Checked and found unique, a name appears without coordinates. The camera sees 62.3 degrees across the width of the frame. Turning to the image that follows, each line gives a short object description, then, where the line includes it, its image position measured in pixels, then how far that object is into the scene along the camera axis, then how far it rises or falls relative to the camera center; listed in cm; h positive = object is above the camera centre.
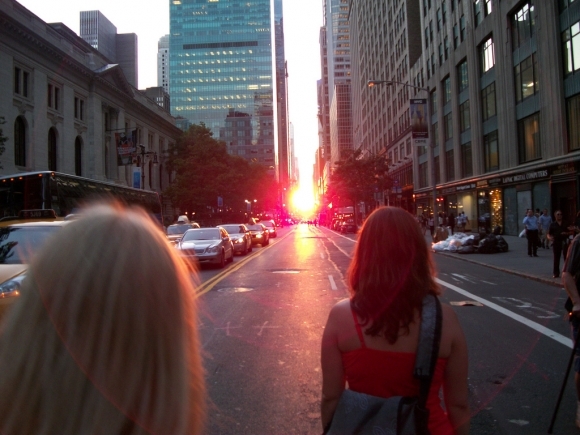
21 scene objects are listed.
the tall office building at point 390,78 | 5606 +2068
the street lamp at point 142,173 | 5112 +669
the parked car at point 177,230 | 2413 +2
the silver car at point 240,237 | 2453 -48
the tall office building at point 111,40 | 13538 +5624
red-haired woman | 217 -51
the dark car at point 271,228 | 4794 -3
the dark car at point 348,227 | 5828 -17
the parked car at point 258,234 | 3250 -42
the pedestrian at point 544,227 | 2111 -34
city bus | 1642 +144
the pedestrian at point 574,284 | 420 -58
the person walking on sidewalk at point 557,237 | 1330 -49
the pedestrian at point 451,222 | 3712 +5
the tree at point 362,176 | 6053 +628
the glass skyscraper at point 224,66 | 14950 +5174
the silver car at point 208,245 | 1761 -59
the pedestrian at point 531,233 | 1888 -50
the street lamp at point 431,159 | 2777 +386
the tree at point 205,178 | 5384 +585
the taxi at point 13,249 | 593 -22
